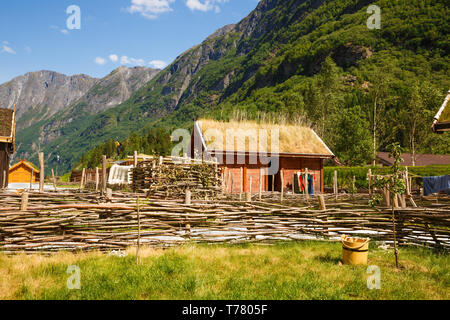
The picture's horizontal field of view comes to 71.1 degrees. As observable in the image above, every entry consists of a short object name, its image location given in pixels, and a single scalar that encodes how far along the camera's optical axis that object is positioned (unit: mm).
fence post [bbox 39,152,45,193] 12349
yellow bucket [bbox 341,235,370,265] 5012
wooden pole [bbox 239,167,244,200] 17719
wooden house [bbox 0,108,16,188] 17281
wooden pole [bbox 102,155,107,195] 10246
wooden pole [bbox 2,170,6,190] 18089
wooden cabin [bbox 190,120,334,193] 17500
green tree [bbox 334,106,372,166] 31922
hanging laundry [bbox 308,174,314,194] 18594
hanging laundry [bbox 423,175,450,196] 13438
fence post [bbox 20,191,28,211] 5739
